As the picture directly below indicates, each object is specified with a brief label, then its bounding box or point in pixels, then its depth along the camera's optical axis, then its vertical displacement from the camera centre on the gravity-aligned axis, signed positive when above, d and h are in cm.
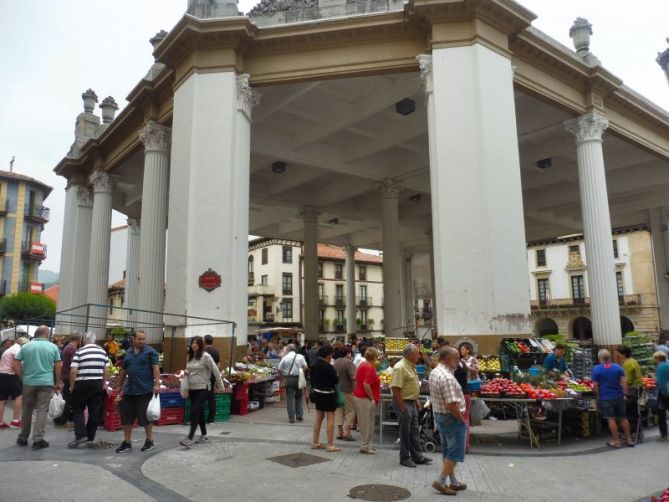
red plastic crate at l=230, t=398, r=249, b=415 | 1181 -162
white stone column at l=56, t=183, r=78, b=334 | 2274 +358
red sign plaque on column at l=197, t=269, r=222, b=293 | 1297 +132
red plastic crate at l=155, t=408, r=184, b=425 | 1037 -161
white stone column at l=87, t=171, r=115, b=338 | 2125 +379
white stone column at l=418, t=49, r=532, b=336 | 1212 +321
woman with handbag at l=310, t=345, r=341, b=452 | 825 -96
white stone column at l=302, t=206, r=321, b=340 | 2484 +292
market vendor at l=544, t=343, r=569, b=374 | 1148 -69
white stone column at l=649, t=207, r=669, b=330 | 2814 +373
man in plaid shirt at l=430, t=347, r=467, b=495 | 602 -104
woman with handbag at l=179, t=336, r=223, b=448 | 843 -73
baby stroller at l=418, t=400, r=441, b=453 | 843 -155
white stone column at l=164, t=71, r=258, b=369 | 1299 +317
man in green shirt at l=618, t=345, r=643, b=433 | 929 -99
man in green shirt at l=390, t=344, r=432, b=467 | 741 -103
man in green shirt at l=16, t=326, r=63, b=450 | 856 -73
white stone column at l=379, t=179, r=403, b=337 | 2138 +292
